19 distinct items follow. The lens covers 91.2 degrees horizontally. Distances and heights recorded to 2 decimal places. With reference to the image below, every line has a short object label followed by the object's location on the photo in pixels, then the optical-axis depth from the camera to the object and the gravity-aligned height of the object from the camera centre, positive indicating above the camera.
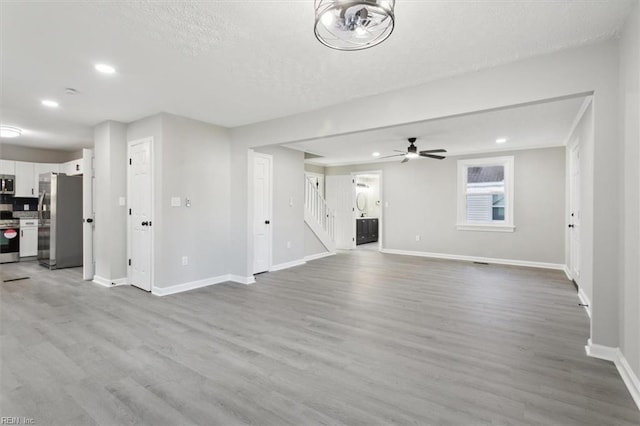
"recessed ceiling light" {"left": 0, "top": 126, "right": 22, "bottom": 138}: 5.12 +1.33
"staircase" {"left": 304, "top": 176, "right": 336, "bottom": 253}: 7.41 -0.09
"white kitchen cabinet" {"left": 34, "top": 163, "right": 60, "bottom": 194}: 7.08 +0.95
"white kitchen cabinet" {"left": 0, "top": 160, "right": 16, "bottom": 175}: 6.60 +0.92
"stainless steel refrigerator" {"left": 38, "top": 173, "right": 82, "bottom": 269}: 5.99 -0.24
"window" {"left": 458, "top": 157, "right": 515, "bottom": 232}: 6.80 +0.39
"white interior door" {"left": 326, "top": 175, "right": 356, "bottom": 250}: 9.14 +0.18
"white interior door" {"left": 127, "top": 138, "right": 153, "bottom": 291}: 4.53 -0.03
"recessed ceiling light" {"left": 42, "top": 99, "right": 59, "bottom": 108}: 3.92 +1.38
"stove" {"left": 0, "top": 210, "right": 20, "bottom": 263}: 6.52 -0.58
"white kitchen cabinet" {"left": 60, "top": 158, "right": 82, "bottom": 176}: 6.02 +0.86
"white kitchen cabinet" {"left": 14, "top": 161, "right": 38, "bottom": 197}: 6.82 +0.67
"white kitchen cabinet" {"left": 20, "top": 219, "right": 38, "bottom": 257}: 6.86 -0.59
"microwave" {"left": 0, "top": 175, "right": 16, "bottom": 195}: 6.61 +0.56
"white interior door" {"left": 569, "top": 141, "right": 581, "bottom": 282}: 4.74 +0.00
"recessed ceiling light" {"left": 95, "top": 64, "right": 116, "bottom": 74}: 2.94 +1.36
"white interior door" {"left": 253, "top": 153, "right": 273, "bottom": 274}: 5.65 -0.04
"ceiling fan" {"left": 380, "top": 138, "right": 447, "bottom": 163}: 5.70 +1.09
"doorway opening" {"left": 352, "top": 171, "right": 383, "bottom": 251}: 9.32 -0.07
